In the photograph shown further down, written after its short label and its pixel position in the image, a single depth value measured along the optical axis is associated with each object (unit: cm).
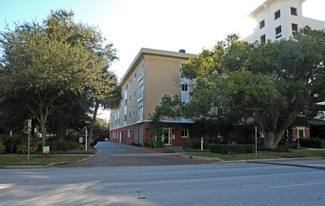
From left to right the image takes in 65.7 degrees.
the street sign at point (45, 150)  1651
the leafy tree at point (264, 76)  1612
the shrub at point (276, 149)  2110
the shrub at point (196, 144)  2544
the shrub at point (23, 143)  1938
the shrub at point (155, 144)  2573
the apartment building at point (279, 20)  3819
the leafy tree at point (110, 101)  2541
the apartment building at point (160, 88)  3050
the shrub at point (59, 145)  2069
